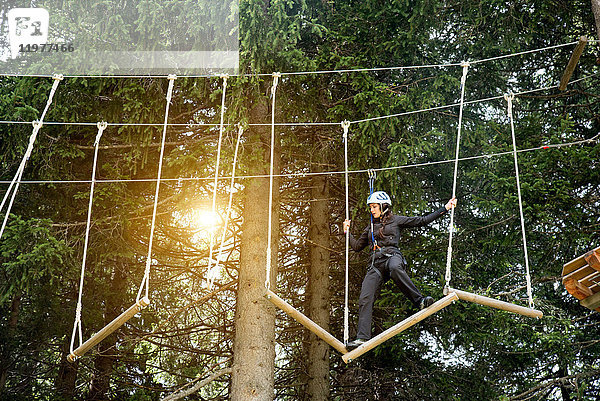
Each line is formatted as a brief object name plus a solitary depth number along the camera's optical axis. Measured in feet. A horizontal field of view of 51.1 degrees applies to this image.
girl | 18.88
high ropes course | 16.40
